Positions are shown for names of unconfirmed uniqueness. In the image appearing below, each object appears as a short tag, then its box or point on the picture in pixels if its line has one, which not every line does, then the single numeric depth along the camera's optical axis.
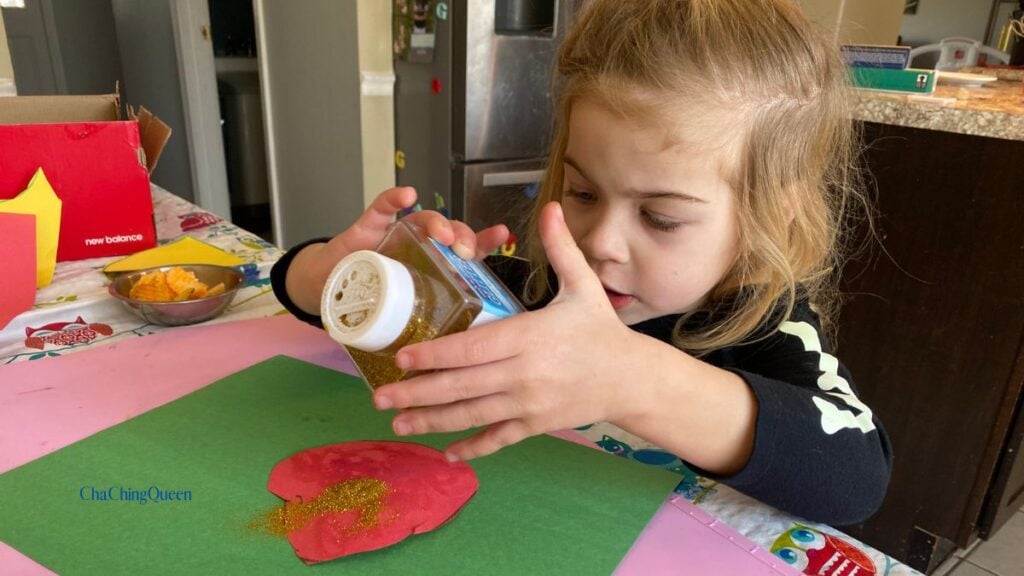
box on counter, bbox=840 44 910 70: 1.31
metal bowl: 0.72
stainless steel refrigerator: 1.90
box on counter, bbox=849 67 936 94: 1.26
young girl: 0.40
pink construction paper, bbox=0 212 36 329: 0.73
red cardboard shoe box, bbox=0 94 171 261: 0.85
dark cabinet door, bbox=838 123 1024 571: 1.08
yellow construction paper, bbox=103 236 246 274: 0.89
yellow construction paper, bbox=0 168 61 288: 0.82
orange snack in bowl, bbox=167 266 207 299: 0.77
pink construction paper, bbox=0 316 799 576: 0.43
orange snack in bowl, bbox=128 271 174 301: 0.76
